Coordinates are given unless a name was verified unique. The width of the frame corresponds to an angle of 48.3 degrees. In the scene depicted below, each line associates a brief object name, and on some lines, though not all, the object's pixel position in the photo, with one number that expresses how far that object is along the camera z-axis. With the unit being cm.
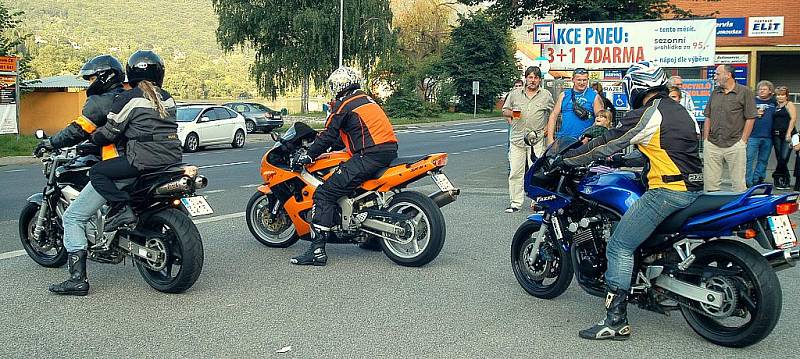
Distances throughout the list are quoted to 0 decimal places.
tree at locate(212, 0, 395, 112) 5281
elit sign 2503
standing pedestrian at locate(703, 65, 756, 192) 1055
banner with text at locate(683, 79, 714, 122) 1639
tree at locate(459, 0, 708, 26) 2195
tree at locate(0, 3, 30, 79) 2875
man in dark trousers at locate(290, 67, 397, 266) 771
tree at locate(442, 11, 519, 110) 6675
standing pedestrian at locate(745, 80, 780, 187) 1307
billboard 1725
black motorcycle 648
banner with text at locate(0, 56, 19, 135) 2434
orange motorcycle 765
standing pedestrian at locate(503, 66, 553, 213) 1107
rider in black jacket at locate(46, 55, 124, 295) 662
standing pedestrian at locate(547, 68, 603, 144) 1040
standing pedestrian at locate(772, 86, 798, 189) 1341
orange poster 2461
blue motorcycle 508
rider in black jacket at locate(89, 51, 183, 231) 657
